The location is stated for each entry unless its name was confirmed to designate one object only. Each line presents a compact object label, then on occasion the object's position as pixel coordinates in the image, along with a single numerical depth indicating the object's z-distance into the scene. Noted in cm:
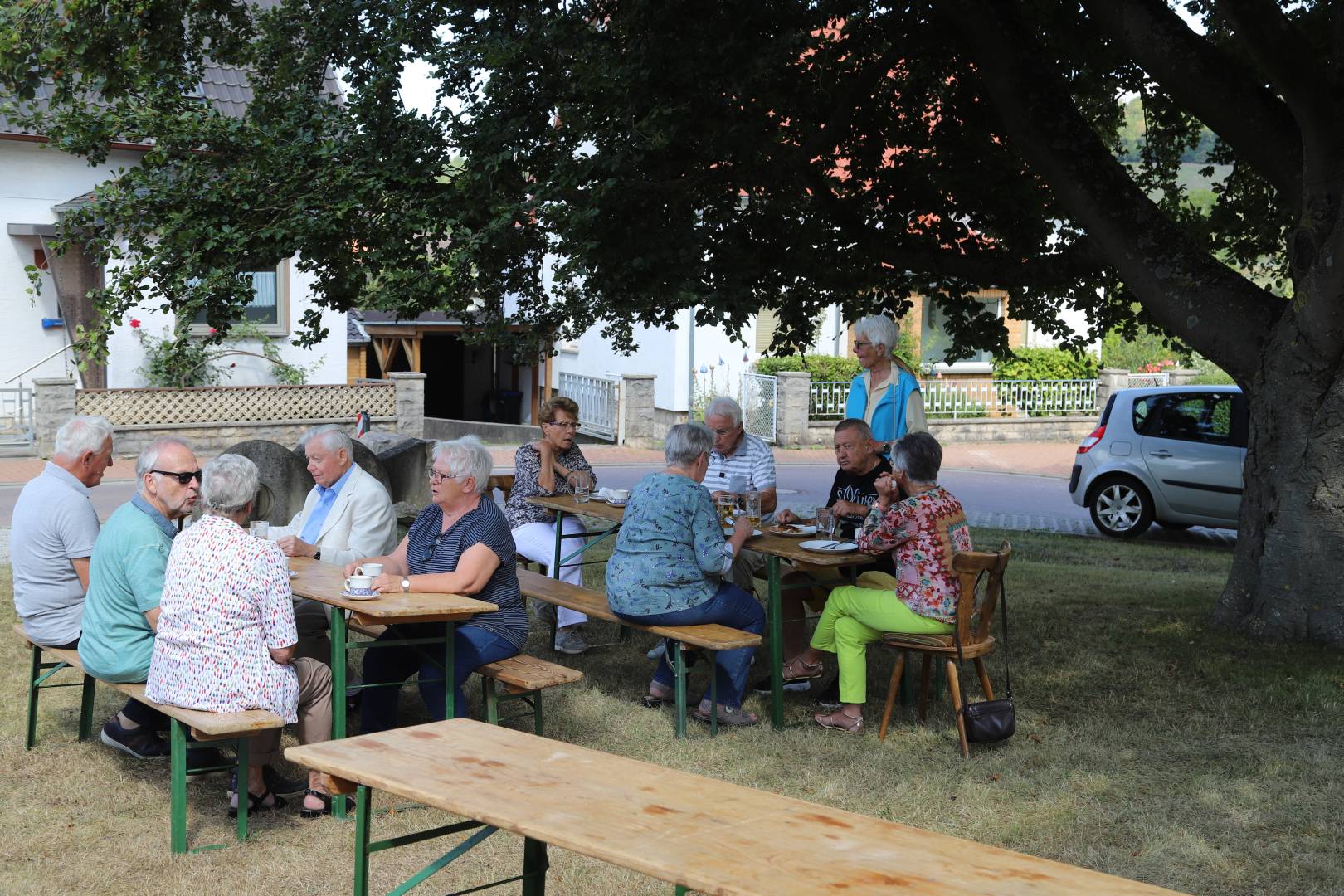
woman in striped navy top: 600
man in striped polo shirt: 812
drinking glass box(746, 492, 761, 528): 739
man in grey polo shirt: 608
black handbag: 619
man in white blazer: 668
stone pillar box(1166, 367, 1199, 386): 3075
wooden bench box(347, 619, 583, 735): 597
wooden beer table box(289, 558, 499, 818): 548
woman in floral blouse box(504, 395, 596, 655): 883
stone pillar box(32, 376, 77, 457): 2030
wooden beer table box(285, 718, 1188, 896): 298
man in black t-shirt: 732
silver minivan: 1457
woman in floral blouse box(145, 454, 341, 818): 509
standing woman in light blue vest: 757
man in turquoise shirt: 550
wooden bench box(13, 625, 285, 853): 500
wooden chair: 627
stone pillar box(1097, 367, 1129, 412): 2845
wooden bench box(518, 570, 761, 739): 644
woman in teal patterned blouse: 665
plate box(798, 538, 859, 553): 685
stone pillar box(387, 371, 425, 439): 2422
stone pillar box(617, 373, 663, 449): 2572
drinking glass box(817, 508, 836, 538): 733
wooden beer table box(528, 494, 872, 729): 670
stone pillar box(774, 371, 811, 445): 2521
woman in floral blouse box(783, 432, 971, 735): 650
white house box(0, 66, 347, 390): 2259
